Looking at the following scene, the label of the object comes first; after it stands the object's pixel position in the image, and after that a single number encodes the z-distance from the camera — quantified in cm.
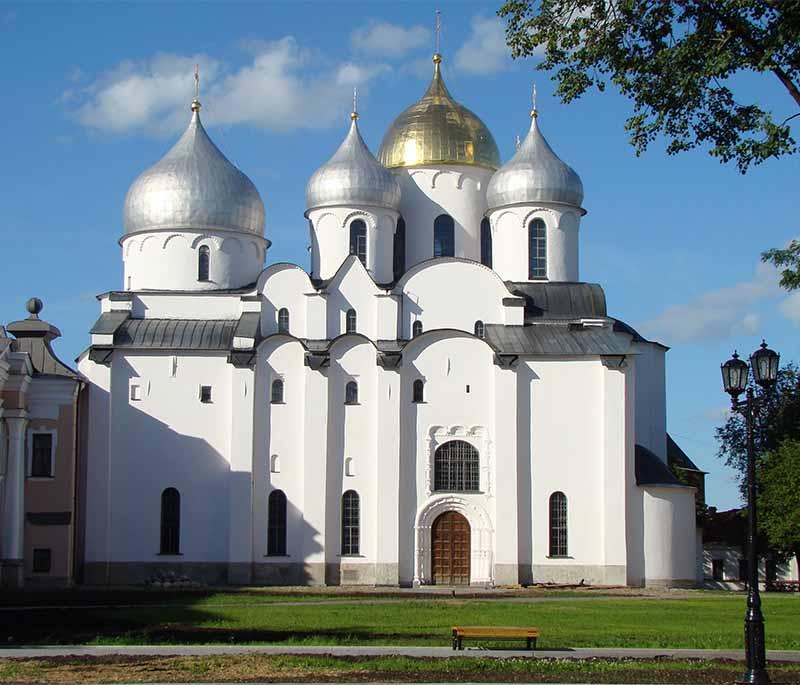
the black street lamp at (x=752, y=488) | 1806
